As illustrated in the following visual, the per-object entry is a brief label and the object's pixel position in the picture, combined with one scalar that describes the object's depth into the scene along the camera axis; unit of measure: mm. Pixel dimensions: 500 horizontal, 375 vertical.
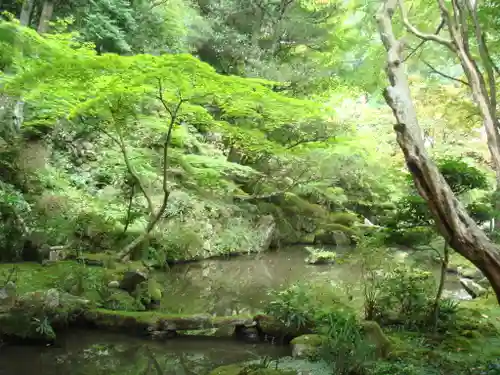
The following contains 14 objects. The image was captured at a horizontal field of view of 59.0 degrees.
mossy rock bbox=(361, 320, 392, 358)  5194
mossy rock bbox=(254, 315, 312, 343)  6312
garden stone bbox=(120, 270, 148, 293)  7561
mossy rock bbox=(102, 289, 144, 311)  6898
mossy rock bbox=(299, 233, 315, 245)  15469
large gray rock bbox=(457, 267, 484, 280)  10430
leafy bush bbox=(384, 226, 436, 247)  5910
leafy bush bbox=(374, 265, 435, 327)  6352
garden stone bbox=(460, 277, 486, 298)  8935
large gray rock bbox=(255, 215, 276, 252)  13617
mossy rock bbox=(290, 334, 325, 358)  5492
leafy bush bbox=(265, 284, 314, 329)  6316
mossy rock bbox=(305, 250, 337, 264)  12562
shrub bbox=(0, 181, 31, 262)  8031
